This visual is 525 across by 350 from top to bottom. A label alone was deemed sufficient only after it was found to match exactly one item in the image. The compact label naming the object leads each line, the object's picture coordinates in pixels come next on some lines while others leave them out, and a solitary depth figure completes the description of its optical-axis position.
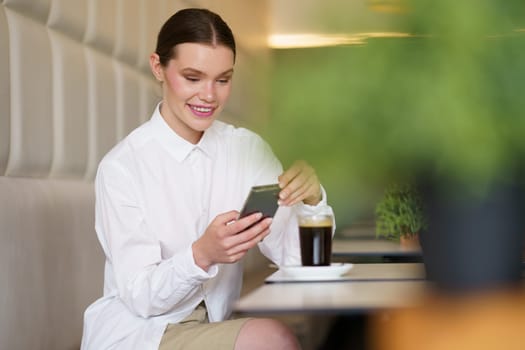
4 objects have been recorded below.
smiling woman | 2.28
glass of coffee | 2.40
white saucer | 2.20
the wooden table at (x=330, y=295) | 1.73
